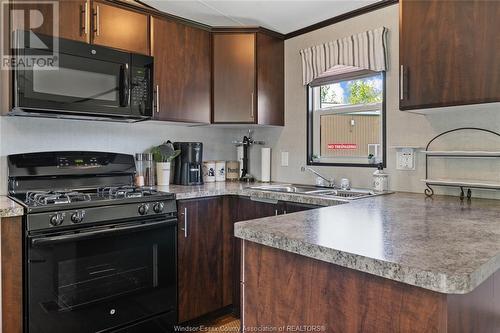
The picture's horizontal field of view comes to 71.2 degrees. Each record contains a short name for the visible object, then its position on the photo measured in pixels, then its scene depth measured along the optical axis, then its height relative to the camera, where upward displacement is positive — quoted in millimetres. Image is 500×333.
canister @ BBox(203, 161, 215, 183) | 3043 -95
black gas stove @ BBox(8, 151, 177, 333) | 1709 -471
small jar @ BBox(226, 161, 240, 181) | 3246 -92
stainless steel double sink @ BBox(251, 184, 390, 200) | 2320 -210
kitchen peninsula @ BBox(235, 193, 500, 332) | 762 -280
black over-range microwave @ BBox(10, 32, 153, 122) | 1878 +453
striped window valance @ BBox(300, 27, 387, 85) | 2355 +781
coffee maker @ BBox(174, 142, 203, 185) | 2750 -27
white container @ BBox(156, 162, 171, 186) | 2699 -96
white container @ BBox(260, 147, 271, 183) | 3094 -29
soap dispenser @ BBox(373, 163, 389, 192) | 2315 -129
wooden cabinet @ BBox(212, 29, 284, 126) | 2791 +678
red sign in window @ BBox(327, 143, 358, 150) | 2654 +117
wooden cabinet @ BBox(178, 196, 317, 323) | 2287 -612
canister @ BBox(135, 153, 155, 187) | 2703 -59
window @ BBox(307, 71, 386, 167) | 2488 +315
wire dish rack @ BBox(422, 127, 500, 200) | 1815 -62
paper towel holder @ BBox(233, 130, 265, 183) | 3174 +62
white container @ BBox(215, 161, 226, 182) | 3104 -93
